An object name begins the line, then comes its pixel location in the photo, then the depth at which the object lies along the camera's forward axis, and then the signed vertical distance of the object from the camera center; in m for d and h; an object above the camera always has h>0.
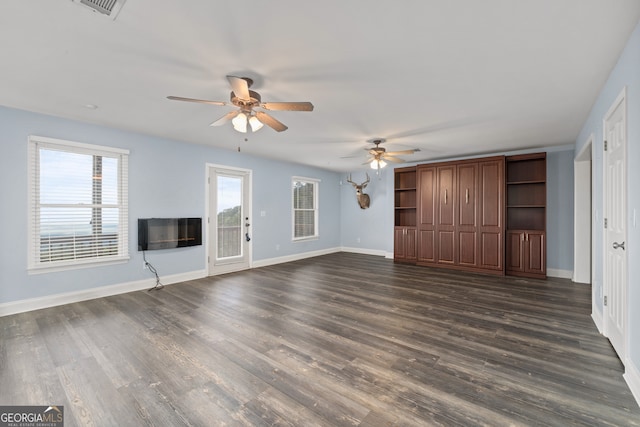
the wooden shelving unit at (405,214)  6.69 +0.02
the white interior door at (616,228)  2.15 -0.12
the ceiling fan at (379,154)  4.82 +1.10
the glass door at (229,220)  5.52 -0.12
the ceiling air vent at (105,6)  1.68 +1.30
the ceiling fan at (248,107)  2.42 +1.06
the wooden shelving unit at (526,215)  5.25 -0.01
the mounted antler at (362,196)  7.89 +0.54
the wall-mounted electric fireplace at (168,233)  4.48 -0.32
